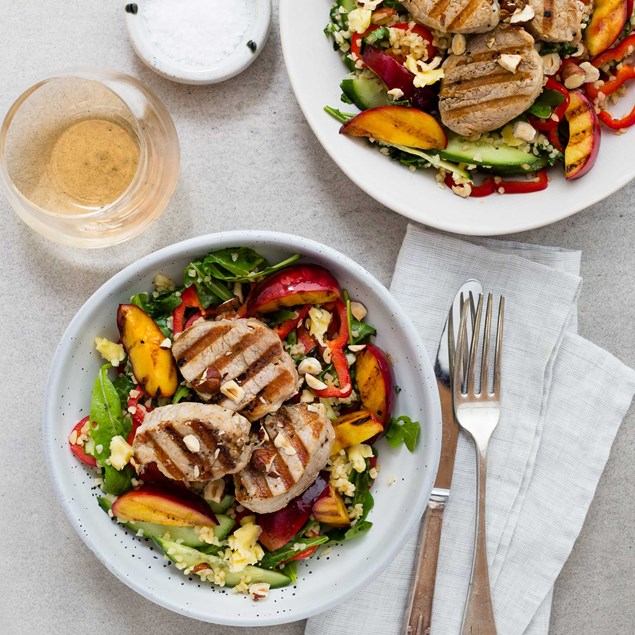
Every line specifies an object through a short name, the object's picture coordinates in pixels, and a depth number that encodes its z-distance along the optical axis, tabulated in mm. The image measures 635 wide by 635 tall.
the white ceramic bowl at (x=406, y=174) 685
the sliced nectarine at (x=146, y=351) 661
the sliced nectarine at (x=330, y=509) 666
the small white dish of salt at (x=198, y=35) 711
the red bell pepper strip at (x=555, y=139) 695
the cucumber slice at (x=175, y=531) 668
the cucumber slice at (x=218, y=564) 662
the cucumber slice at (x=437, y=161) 695
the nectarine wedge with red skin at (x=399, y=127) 688
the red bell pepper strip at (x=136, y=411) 670
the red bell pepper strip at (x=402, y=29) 689
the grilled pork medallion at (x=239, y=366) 650
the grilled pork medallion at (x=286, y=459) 644
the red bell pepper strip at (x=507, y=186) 699
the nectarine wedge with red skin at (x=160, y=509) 658
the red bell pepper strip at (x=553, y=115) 688
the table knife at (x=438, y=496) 704
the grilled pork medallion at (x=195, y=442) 639
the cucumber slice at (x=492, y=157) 692
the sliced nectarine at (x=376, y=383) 666
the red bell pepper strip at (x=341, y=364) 668
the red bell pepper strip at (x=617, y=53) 686
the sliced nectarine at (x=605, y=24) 679
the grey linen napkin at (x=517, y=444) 716
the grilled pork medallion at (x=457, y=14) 660
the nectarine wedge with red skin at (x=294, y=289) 659
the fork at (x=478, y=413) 705
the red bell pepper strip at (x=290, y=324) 672
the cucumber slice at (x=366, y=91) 699
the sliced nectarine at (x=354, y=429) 663
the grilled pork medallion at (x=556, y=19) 667
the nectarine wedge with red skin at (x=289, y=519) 666
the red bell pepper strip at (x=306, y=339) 673
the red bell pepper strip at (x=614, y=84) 689
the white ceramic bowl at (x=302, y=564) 658
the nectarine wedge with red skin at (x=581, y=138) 681
